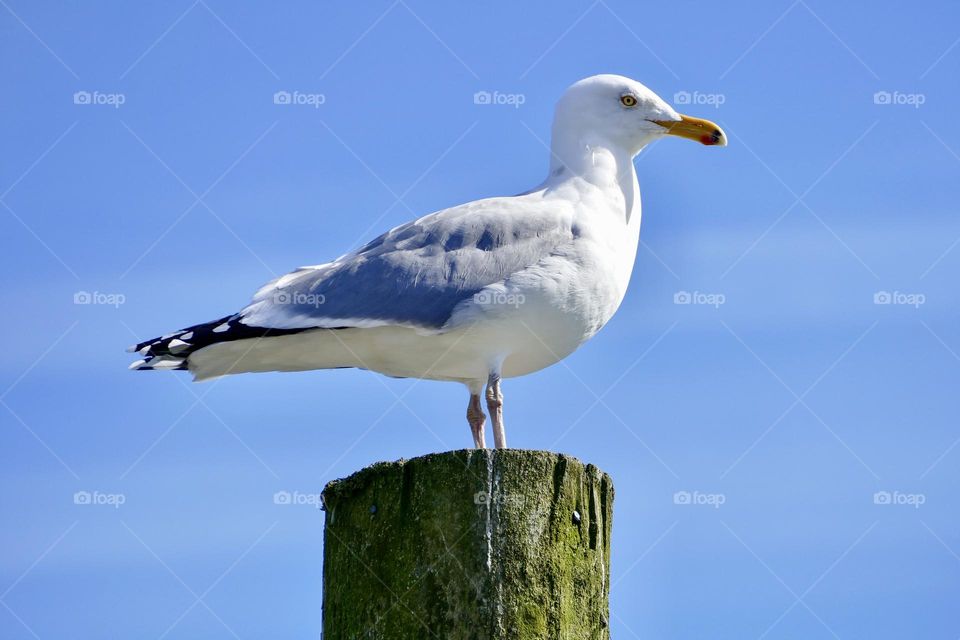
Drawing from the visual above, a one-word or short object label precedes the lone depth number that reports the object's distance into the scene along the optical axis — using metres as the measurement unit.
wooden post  4.35
